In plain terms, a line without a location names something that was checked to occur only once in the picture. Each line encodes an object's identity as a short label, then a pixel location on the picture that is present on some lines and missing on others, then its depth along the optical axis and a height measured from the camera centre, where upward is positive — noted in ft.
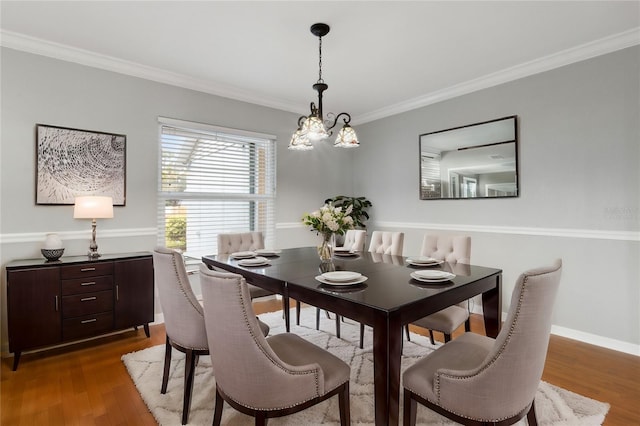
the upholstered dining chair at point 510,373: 4.11 -2.08
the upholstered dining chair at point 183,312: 6.09 -1.83
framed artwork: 9.68 +1.55
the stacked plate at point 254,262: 8.06 -1.17
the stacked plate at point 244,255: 9.07 -1.13
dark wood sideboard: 8.47 -2.32
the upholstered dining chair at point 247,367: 4.40 -2.11
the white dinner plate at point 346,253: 9.75 -1.18
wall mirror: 11.69 +2.02
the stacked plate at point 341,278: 5.94 -1.18
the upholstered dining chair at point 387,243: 10.31 -0.94
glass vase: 8.34 -0.85
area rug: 6.23 -3.83
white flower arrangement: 8.09 -0.17
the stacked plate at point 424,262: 7.93 -1.16
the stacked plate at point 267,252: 9.64 -1.13
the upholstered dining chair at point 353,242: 11.25 -0.96
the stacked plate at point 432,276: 6.23 -1.19
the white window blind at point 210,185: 12.28 +1.19
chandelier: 8.43 +2.23
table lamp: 9.53 +0.16
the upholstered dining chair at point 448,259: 7.38 -1.21
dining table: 4.66 -1.31
